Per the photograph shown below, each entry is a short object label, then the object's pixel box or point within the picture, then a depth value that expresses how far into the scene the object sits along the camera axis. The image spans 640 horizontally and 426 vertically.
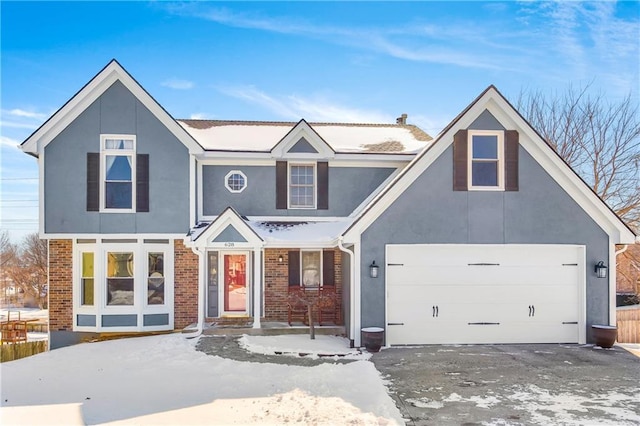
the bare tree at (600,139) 20.66
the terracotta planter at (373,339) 9.77
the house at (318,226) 10.58
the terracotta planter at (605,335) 10.12
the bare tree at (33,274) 38.44
